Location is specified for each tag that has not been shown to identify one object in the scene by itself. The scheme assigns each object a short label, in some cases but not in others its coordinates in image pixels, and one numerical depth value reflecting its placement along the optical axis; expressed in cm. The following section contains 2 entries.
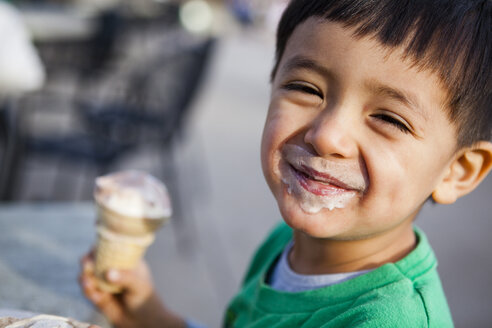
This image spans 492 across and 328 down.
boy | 33
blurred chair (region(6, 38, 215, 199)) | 103
